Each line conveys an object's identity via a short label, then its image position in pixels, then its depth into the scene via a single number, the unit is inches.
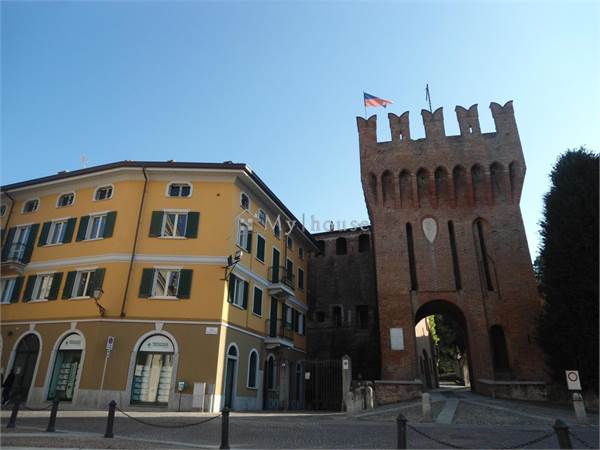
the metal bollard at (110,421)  346.7
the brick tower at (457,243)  788.6
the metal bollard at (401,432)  282.0
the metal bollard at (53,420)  371.6
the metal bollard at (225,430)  308.3
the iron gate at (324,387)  969.5
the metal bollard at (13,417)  395.9
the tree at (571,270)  625.9
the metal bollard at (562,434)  237.9
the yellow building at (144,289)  663.8
